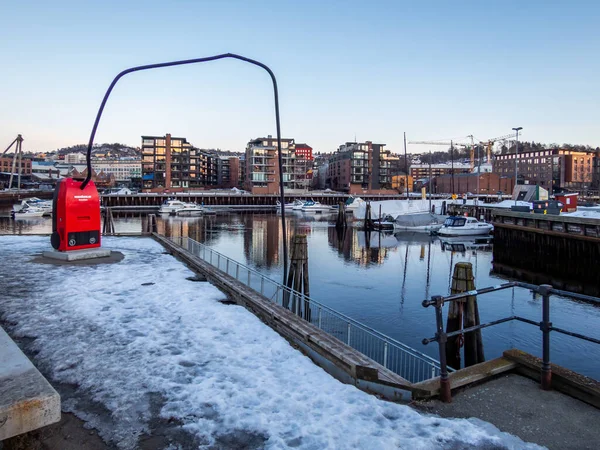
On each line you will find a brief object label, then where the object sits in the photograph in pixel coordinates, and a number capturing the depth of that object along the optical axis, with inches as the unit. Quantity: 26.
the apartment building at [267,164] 5216.5
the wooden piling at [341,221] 2470.5
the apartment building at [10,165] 7057.1
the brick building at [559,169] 6200.8
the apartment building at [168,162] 5295.3
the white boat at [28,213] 2723.9
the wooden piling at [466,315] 464.8
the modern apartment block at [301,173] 6117.1
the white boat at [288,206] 4077.3
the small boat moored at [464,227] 2079.2
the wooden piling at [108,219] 1605.7
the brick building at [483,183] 5462.6
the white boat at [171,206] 3405.5
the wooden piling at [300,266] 662.5
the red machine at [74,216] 663.8
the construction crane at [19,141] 3950.3
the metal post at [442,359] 214.5
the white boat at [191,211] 3376.0
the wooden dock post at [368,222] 2448.2
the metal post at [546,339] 222.2
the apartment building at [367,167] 5792.3
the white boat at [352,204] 3767.2
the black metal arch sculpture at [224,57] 502.9
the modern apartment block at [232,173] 7657.5
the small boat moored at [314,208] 3826.3
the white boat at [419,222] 2346.2
